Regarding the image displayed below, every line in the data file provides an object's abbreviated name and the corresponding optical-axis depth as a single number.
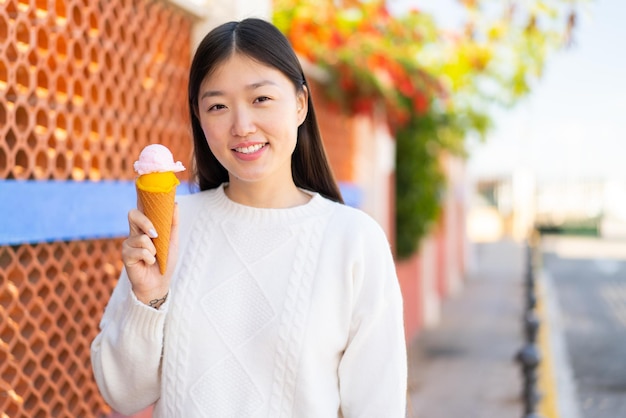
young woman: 1.62
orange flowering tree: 6.75
